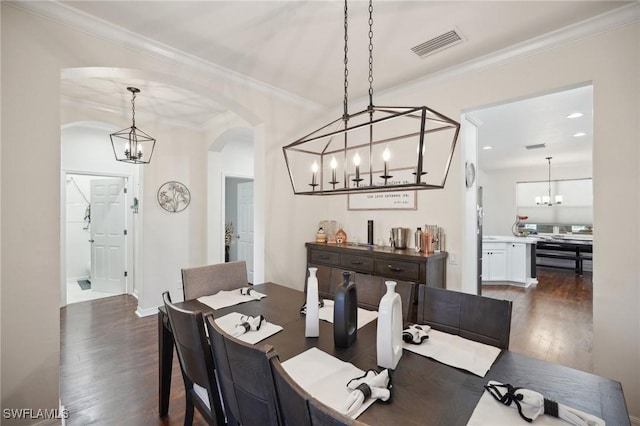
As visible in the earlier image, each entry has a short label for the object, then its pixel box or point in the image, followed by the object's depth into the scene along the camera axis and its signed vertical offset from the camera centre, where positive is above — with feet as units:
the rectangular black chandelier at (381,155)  9.72 +2.19
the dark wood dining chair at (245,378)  2.92 -1.83
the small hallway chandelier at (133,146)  10.60 +3.17
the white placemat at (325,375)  3.27 -2.12
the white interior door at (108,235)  16.60 -1.36
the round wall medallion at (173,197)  13.79 +0.77
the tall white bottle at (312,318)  4.93 -1.80
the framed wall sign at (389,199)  10.36 +0.52
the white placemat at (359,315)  5.68 -2.12
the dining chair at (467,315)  4.86 -1.86
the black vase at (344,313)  4.50 -1.58
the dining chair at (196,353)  4.12 -2.12
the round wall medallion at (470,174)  10.69 +1.47
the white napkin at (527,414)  2.89 -2.11
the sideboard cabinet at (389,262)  8.51 -1.61
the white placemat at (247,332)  4.92 -2.12
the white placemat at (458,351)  4.01 -2.11
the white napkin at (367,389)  3.11 -2.03
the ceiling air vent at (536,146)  18.48 +4.35
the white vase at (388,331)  3.90 -1.61
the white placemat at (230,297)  6.68 -2.08
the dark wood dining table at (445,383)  3.06 -2.13
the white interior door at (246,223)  18.90 -0.75
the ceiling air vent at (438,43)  7.32 +4.48
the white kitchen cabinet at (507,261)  18.81 -3.19
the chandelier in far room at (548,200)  26.55 +1.19
